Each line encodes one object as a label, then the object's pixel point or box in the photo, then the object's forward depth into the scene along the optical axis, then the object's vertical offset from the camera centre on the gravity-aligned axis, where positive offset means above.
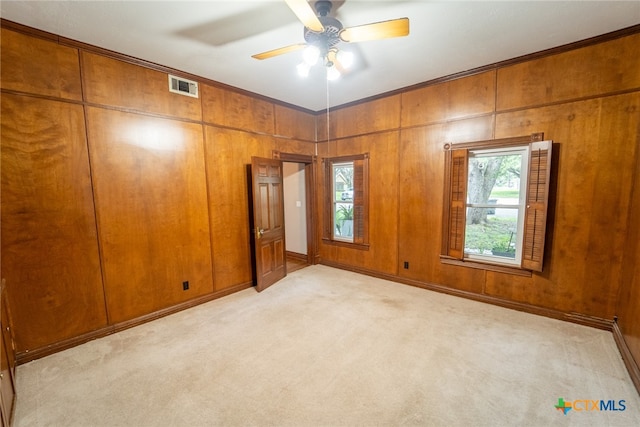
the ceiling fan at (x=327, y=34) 1.77 +1.16
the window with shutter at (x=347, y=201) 4.46 -0.18
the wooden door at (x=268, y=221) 3.80 -0.46
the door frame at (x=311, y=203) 4.93 -0.24
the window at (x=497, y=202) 2.89 -0.17
